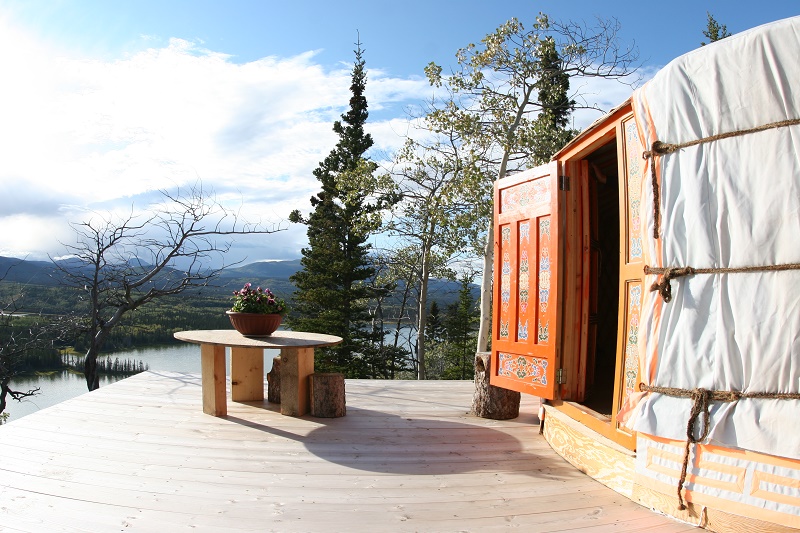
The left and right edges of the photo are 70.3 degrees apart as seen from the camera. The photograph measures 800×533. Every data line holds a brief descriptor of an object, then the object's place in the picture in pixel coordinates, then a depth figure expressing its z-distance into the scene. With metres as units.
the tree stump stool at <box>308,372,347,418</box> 4.02
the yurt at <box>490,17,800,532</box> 1.95
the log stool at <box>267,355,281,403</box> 4.50
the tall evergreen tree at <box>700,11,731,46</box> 13.58
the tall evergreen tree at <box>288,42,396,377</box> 15.49
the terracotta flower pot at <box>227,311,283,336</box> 3.90
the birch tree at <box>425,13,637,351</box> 7.07
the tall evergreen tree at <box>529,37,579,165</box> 7.19
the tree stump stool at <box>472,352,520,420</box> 4.07
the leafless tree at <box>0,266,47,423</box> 6.60
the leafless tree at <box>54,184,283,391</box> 6.55
